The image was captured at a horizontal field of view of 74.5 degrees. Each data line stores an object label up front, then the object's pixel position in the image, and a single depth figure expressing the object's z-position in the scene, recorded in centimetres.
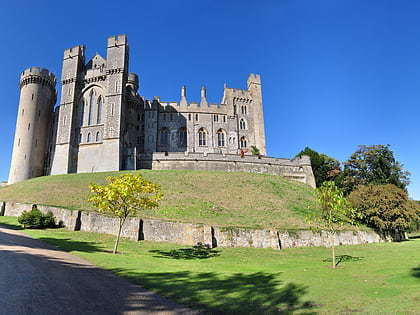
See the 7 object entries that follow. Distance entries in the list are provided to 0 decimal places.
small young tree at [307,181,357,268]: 1612
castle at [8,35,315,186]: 4675
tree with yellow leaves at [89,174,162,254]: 1823
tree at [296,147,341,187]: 5009
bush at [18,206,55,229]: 2320
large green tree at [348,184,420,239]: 2888
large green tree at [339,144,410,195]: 4181
